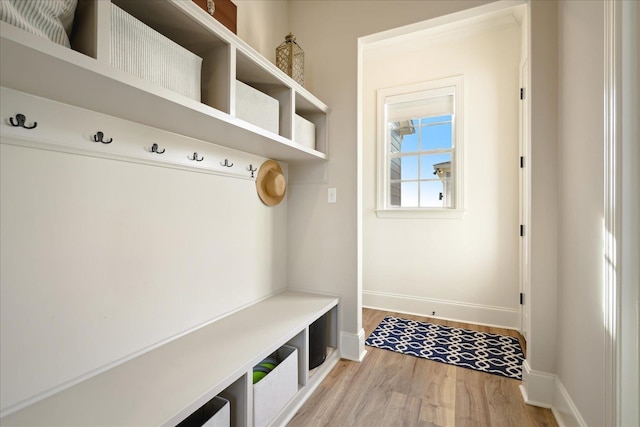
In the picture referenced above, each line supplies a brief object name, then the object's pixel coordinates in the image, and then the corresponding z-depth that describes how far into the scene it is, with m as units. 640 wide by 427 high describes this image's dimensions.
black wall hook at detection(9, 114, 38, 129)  0.86
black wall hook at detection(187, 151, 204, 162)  1.42
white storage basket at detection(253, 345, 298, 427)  1.22
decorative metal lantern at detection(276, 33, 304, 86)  1.84
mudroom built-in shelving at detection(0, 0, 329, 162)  0.73
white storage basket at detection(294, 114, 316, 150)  1.84
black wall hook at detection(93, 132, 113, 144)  1.05
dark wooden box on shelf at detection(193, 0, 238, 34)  1.29
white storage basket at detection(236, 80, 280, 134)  1.34
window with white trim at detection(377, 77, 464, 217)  2.87
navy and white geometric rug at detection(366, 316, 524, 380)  1.99
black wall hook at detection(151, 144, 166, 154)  1.23
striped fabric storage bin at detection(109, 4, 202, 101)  0.86
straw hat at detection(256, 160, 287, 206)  1.91
